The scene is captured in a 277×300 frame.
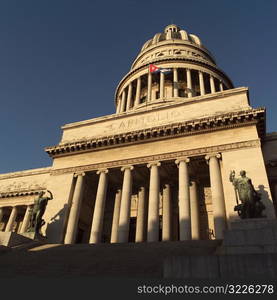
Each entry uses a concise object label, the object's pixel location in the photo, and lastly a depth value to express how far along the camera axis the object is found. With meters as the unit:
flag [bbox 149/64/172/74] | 39.59
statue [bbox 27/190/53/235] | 21.15
